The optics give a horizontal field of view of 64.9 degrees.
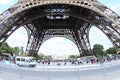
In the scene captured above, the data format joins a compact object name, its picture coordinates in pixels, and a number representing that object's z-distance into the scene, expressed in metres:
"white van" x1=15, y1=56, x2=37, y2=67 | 12.09
